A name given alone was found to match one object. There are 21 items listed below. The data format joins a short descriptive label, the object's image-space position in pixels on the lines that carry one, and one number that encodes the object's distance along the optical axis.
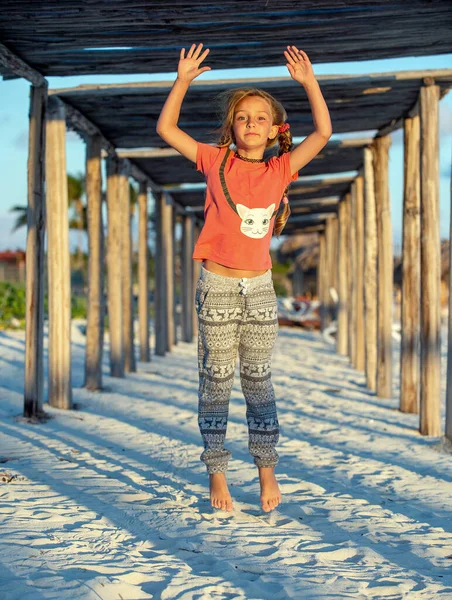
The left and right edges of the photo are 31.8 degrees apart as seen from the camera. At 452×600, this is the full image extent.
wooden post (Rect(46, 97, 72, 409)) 7.23
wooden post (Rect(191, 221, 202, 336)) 20.12
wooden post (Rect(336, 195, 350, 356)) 15.00
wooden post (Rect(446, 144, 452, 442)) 5.80
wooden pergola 5.25
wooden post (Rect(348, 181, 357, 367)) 12.07
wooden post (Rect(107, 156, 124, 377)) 9.84
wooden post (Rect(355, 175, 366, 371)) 11.66
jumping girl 3.80
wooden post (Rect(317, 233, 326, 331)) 20.64
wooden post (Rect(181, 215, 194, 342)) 17.73
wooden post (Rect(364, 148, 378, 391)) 9.70
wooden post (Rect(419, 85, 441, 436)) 6.62
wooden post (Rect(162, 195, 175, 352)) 14.14
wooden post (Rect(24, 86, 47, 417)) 6.70
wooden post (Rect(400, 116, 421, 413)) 7.78
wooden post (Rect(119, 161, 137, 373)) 10.78
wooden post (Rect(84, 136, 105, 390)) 8.72
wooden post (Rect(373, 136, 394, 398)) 8.91
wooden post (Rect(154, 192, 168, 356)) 13.85
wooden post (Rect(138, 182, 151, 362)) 12.76
